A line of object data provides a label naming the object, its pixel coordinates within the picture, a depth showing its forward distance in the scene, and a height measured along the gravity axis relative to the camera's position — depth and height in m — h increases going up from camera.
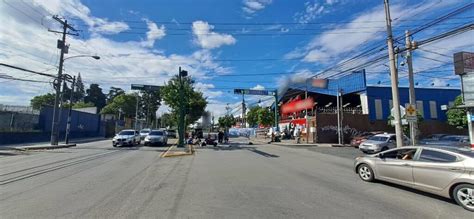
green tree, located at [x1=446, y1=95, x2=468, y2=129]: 30.77 +2.21
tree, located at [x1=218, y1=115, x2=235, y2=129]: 104.43 +5.79
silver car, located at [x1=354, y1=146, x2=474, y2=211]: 7.11 -0.80
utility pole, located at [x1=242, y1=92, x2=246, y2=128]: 76.37 +6.72
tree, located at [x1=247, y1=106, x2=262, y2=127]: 74.75 +5.10
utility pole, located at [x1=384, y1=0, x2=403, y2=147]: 16.81 +3.32
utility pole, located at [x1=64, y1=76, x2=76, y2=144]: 29.80 +4.66
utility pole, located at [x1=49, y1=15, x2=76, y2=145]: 27.25 +5.91
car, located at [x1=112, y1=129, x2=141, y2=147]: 28.10 -0.08
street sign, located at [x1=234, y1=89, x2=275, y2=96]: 47.97 +7.00
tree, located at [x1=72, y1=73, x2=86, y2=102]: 113.00 +15.06
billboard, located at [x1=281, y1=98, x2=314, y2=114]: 43.97 +4.97
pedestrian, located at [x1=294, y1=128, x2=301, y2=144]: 36.72 +0.24
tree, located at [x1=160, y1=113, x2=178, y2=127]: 132.60 +7.06
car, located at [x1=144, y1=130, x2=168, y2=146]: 28.89 -0.15
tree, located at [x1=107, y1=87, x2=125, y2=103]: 118.50 +16.74
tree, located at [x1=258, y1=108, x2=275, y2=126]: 60.69 +3.79
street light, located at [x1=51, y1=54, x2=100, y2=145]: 27.15 +2.67
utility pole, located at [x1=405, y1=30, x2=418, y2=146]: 17.12 +3.23
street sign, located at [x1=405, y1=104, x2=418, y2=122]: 16.05 +1.25
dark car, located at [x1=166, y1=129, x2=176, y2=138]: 55.13 +0.58
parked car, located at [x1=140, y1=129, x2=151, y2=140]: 39.85 +0.56
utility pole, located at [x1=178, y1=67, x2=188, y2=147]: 25.48 +2.15
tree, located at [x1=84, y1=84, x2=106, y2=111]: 114.88 +14.40
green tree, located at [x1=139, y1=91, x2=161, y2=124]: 102.94 +11.05
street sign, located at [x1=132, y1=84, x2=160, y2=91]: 41.31 +6.55
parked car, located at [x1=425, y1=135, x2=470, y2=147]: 24.73 +0.00
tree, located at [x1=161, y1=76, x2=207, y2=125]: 28.75 +4.18
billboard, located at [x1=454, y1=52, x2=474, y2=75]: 23.45 +5.62
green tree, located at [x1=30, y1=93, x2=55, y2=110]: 90.97 +10.77
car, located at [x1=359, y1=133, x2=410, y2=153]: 22.67 -0.33
